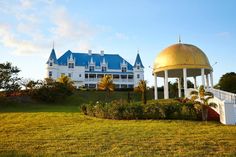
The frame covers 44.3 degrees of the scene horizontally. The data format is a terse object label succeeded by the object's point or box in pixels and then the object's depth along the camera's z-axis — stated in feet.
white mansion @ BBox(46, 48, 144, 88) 224.94
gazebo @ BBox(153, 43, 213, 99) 90.22
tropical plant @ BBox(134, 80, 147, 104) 157.70
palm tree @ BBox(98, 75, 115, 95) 163.03
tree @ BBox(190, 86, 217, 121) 58.44
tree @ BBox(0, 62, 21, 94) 124.67
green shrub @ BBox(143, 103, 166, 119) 58.44
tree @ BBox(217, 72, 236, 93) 144.36
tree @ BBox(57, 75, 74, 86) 157.56
